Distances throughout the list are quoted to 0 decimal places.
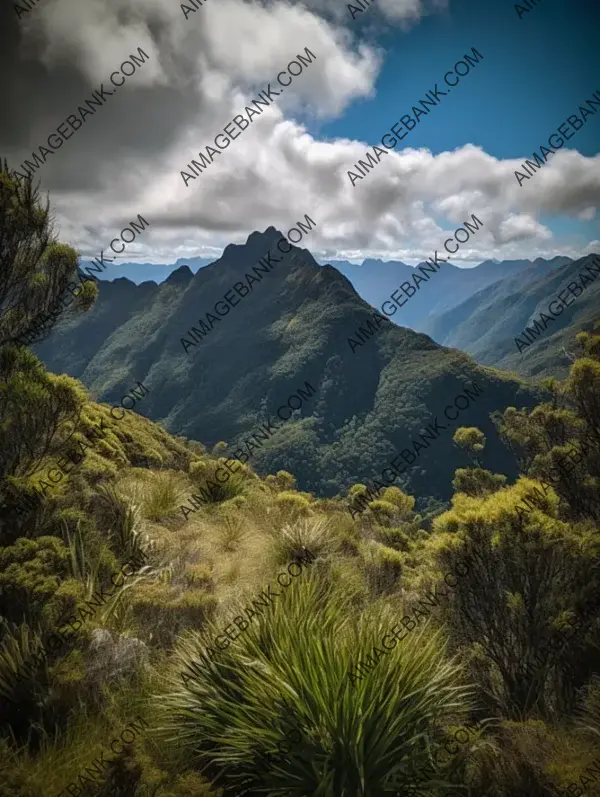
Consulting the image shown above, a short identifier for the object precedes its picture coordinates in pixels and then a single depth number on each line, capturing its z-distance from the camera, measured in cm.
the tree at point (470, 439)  1127
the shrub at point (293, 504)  906
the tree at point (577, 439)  603
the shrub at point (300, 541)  611
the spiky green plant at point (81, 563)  457
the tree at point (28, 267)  501
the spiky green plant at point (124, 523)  605
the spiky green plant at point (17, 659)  329
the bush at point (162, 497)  845
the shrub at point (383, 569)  597
